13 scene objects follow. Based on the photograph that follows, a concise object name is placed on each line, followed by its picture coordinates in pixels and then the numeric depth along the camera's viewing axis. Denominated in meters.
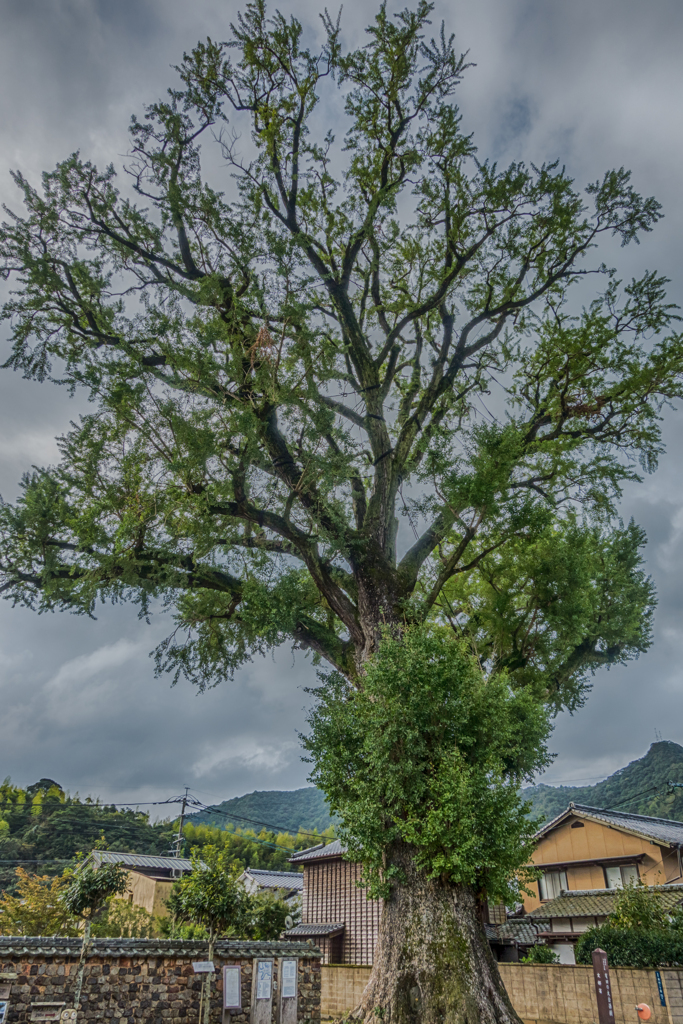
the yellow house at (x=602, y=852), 20.61
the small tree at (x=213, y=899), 11.48
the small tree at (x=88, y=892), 10.15
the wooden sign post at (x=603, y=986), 8.00
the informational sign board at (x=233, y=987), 9.61
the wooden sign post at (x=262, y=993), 9.91
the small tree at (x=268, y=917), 17.97
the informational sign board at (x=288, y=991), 10.07
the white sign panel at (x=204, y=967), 9.23
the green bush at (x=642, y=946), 11.76
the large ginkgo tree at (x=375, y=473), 8.91
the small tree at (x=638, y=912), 13.20
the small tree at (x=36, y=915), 17.38
